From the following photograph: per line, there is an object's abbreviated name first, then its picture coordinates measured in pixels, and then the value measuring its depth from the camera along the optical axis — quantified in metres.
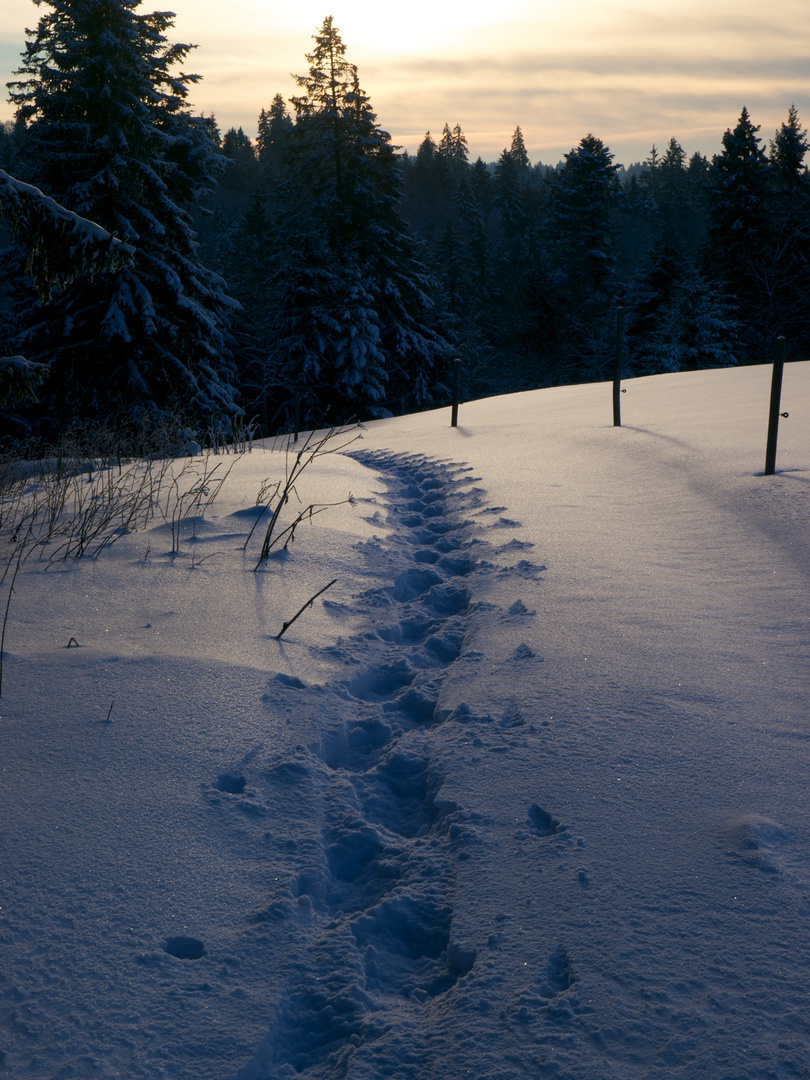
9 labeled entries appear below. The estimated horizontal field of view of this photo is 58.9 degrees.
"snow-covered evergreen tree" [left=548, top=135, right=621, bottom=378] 38.00
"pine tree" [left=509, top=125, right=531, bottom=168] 114.81
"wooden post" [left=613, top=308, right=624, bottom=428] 10.09
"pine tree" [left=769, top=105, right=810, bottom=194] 34.62
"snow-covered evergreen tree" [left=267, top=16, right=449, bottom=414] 24.91
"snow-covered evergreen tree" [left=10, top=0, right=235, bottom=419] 15.91
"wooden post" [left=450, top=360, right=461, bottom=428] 12.59
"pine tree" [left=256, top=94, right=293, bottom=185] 67.88
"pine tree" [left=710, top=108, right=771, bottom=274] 31.78
